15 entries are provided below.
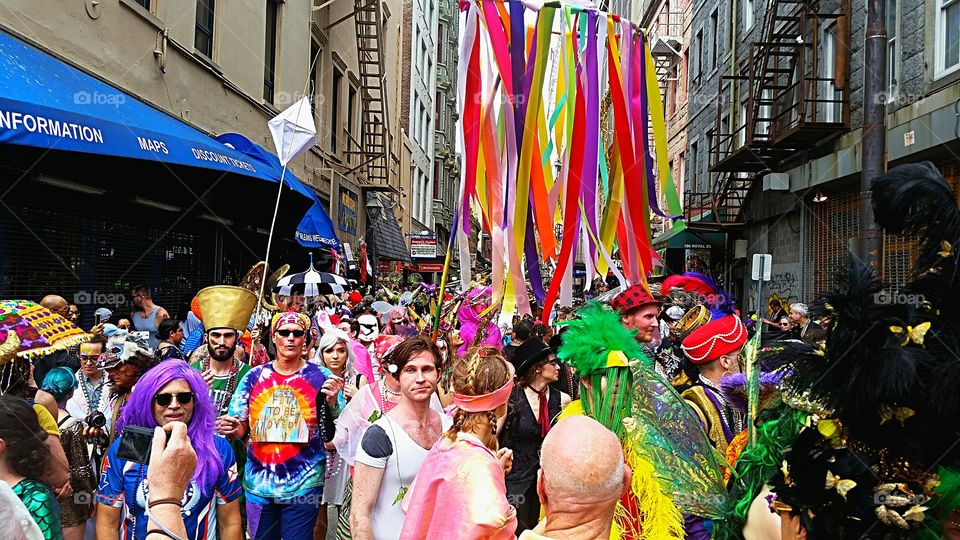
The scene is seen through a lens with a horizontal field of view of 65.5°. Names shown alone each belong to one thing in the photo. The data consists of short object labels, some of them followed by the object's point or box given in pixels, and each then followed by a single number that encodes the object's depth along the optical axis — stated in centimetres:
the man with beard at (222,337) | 527
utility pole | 737
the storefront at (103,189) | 671
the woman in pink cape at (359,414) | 418
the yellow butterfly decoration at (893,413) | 202
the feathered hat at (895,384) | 198
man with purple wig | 339
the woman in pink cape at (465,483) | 248
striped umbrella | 990
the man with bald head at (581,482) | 214
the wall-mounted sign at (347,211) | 2088
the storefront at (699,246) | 2262
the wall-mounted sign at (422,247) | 3522
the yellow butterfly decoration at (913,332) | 201
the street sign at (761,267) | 1321
